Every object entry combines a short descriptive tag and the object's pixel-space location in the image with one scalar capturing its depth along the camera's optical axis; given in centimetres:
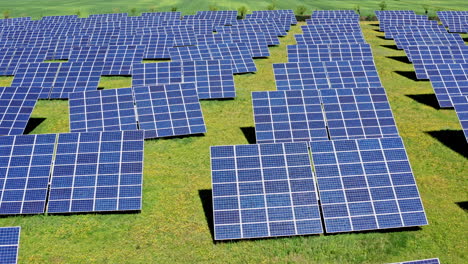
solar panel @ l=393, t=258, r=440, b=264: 1159
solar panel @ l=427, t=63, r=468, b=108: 2808
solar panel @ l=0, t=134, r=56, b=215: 1678
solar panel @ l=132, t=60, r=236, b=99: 3023
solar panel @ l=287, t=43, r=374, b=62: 3722
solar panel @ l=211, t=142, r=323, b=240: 1541
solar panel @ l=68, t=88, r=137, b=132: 2330
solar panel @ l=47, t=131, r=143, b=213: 1691
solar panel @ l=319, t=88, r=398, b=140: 2202
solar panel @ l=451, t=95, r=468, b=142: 2193
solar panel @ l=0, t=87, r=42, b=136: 2378
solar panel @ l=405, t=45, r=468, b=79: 3456
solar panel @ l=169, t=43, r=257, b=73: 3762
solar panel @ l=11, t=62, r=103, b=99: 3139
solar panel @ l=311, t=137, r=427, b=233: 1565
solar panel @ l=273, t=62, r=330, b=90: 2878
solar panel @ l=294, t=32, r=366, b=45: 4691
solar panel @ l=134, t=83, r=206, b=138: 2383
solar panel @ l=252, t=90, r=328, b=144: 2187
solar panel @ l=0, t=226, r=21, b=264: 1238
